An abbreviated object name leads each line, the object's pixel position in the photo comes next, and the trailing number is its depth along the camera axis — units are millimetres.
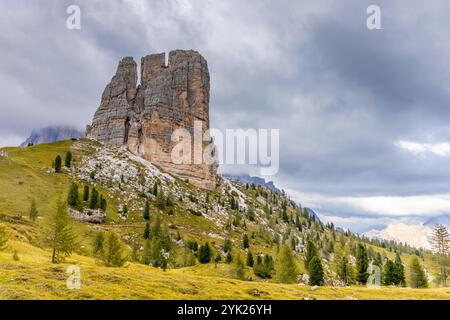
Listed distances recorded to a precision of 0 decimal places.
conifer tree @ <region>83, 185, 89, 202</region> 150525
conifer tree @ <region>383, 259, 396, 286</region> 99188
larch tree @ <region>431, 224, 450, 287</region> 88562
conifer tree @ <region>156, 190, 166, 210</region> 183750
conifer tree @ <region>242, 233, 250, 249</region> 170500
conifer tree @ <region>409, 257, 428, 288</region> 99812
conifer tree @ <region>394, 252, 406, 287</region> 99625
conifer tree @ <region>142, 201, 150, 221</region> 164250
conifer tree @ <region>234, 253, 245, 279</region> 103825
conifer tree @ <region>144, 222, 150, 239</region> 138338
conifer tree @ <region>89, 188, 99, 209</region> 146250
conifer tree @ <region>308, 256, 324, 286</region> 86125
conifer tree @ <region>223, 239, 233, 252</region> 151375
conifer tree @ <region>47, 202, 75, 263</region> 61375
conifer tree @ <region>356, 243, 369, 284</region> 101062
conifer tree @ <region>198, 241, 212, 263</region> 129750
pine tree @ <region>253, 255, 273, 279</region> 120250
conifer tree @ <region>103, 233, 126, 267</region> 72188
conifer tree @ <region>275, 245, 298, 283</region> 93312
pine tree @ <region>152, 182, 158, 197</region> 196325
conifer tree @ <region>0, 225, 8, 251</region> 58062
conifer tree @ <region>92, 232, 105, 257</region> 81812
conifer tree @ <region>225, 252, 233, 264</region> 129712
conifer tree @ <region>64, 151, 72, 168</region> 185750
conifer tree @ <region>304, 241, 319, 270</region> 109412
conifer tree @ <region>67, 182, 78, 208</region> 139862
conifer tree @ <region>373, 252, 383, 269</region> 132600
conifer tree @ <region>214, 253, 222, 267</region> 122988
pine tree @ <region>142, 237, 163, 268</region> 108294
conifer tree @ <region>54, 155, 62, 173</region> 175250
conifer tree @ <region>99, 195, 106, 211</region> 149600
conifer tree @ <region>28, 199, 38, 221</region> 104062
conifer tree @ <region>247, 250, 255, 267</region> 131000
